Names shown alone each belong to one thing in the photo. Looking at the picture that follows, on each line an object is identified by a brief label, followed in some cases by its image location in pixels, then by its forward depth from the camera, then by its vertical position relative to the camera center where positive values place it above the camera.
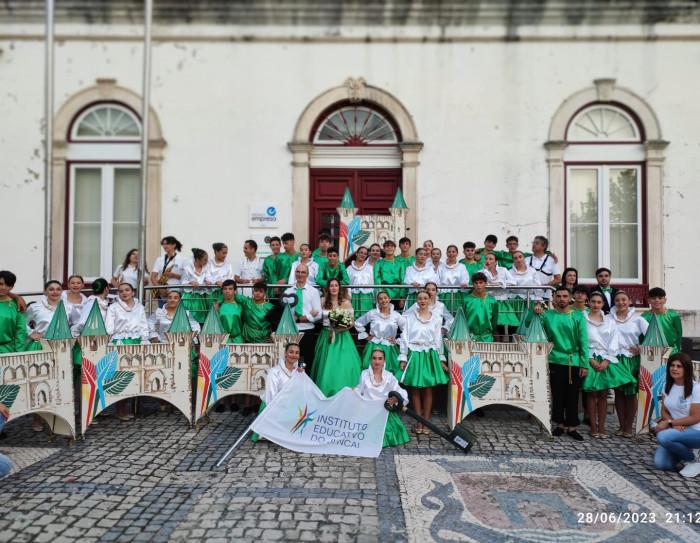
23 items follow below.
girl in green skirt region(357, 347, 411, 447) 5.98 -1.17
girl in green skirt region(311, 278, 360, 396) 6.50 -0.86
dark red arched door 10.74 +1.65
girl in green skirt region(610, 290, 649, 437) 6.56 -0.84
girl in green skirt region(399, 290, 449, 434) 6.52 -0.87
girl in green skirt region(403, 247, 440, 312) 7.69 +0.06
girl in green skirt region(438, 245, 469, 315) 7.62 -0.01
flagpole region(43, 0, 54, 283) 9.02 +2.78
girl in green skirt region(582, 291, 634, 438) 6.48 -0.99
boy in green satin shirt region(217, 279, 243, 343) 7.15 -0.44
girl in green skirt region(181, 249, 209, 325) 7.83 -0.26
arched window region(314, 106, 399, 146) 10.77 +2.85
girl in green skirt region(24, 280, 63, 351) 6.75 -0.39
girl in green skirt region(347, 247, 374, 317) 7.73 -0.01
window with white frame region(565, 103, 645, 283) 10.48 +1.64
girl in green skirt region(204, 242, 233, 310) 7.82 +0.09
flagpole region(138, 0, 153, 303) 8.83 +2.71
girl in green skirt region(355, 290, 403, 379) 6.70 -0.65
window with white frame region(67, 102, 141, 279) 10.77 +1.70
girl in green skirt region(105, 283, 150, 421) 6.75 -0.51
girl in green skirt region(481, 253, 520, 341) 7.50 -0.40
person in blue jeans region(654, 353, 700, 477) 5.22 -1.31
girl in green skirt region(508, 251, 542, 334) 7.53 -0.15
